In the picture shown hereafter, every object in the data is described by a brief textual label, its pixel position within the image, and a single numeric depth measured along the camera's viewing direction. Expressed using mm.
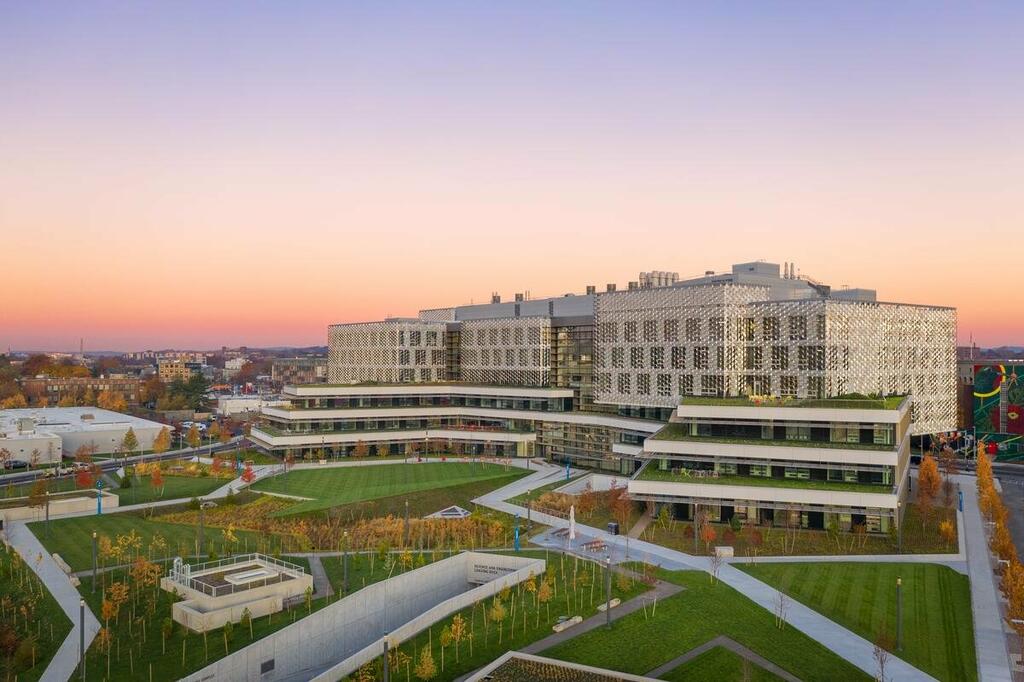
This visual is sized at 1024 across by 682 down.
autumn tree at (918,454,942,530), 65250
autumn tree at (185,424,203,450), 109462
